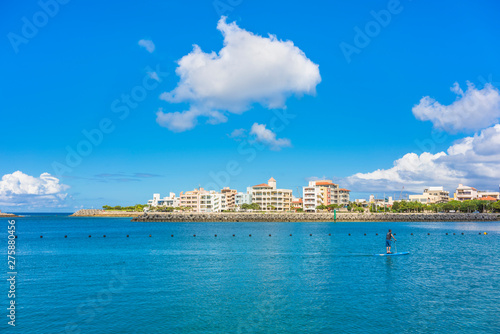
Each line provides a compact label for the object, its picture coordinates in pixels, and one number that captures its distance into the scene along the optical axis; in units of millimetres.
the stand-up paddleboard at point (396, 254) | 45106
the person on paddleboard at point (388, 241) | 45225
